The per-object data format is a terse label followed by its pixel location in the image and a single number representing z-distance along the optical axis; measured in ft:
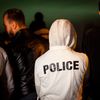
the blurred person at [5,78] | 9.86
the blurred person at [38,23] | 15.50
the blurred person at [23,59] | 10.33
